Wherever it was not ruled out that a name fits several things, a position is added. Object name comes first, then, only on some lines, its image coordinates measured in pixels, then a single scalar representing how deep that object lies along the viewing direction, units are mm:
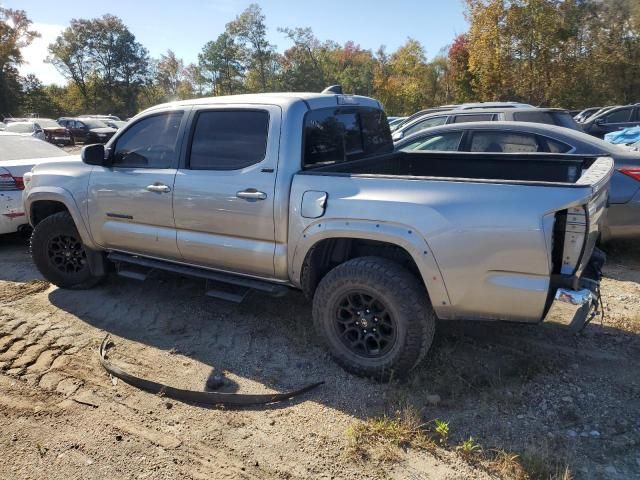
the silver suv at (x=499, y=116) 8250
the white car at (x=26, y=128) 22578
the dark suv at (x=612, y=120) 15859
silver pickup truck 2918
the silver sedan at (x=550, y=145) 5383
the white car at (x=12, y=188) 6402
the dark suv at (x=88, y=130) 28312
